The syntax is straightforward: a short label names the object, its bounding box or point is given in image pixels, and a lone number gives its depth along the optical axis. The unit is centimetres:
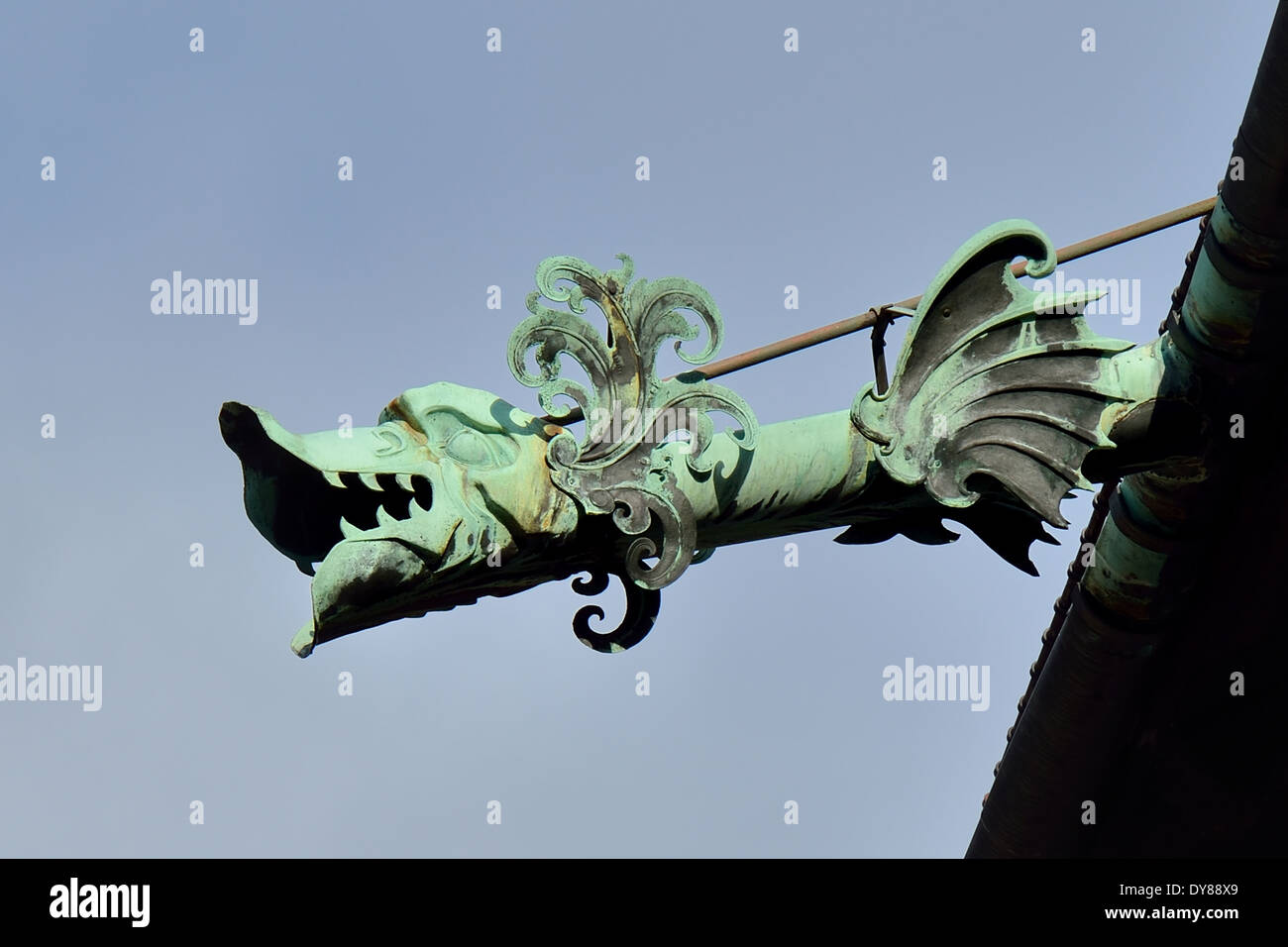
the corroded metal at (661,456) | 568
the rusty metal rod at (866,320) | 611
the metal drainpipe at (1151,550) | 570
